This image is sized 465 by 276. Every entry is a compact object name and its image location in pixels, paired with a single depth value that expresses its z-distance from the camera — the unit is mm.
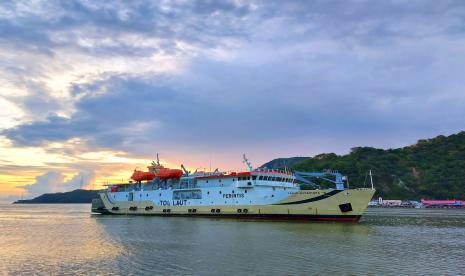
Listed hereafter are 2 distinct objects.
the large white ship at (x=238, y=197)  49531
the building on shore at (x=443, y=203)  136500
